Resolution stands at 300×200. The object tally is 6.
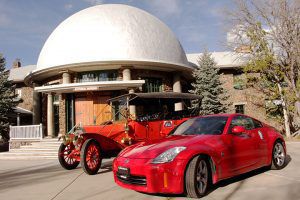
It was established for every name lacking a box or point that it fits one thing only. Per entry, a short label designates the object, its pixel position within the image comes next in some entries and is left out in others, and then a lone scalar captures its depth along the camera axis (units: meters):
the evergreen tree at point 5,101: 19.84
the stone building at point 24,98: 27.50
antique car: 7.75
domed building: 17.78
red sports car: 4.38
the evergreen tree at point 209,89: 21.28
